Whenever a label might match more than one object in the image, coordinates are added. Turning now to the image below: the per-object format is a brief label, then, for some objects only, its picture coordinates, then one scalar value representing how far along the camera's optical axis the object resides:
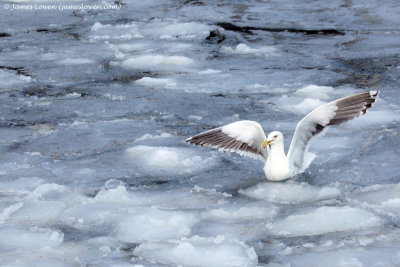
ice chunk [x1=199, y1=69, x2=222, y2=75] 16.06
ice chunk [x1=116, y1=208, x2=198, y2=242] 9.11
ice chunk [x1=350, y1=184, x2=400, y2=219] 9.48
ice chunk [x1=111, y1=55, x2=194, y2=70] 16.70
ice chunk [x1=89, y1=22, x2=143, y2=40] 19.03
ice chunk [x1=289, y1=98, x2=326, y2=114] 13.65
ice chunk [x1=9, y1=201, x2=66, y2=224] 9.58
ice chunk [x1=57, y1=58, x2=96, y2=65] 17.12
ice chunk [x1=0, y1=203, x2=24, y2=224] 9.62
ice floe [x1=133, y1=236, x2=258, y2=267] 8.37
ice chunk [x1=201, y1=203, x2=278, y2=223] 9.54
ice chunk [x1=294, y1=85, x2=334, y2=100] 14.42
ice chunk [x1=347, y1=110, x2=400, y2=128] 12.77
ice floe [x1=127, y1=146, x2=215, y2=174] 11.21
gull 10.42
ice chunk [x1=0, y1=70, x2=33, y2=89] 15.70
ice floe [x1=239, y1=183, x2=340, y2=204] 10.02
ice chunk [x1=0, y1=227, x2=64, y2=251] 8.88
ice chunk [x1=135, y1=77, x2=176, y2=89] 15.37
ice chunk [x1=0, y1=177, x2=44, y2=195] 10.45
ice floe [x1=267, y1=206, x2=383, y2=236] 9.05
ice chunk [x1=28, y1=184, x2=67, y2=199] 10.27
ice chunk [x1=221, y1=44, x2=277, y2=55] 17.37
